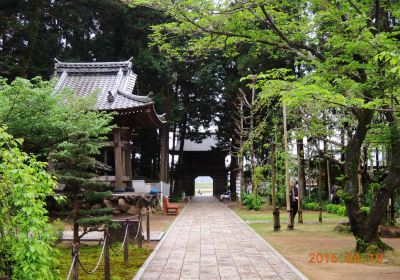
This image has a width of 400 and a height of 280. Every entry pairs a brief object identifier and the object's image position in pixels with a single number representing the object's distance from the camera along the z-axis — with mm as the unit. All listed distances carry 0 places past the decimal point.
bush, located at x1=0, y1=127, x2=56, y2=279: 3982
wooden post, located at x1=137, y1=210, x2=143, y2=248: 10852
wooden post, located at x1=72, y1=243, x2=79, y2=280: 5180
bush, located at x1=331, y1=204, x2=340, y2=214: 22323
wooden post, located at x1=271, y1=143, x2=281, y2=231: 14672
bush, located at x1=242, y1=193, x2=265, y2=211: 24734
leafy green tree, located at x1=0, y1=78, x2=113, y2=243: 9844
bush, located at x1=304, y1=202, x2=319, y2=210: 25478
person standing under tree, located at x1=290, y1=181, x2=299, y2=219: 16022
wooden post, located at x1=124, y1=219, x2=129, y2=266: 8930
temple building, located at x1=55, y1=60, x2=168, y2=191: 17547
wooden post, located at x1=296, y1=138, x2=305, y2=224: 16734
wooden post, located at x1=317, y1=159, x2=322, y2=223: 17391
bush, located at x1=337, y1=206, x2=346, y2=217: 20891
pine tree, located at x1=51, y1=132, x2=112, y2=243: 9719
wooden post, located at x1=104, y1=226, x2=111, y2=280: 6599
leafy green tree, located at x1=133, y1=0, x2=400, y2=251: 8016
